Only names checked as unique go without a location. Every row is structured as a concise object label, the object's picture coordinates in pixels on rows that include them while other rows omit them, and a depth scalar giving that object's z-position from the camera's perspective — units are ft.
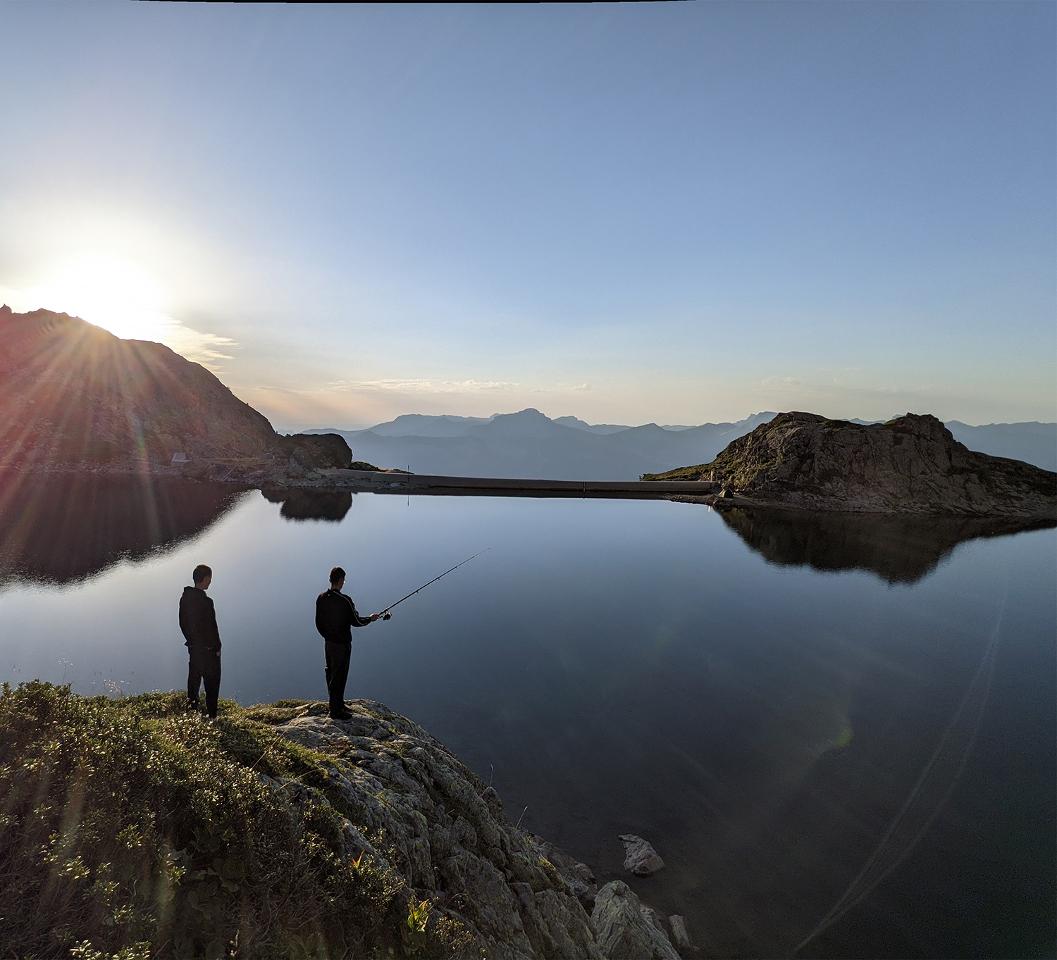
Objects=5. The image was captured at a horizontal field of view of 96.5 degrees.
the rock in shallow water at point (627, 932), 30.42
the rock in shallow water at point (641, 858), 40.98
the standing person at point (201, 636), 29.14
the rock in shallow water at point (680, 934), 34.76
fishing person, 31.35
